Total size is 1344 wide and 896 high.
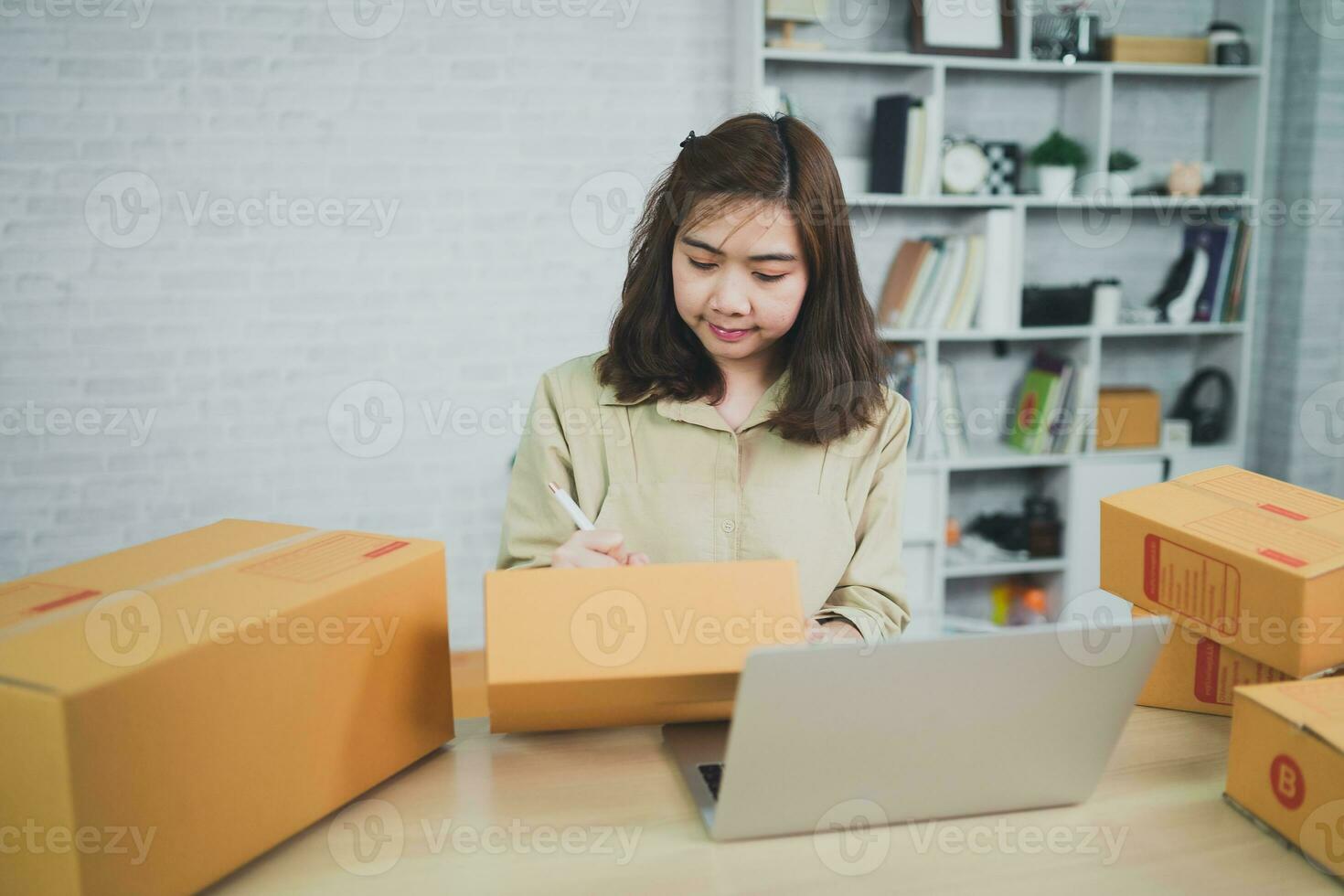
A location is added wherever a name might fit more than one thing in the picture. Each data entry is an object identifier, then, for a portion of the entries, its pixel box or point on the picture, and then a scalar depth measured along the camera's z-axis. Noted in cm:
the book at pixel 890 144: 305
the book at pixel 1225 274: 331
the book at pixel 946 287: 316
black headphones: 345
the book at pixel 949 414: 325
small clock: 314
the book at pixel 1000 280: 314
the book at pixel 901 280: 319
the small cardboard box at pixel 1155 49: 319
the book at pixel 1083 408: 328
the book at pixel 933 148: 304
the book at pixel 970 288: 314
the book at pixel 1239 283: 330
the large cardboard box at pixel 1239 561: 107
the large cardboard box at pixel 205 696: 80
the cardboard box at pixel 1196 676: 121
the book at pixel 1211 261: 335
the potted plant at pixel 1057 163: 319
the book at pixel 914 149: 304
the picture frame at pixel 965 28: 306
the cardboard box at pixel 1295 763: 94
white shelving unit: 319
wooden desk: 92
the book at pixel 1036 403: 332
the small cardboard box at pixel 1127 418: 338
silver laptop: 88
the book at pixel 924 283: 318
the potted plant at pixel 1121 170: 327
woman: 147
